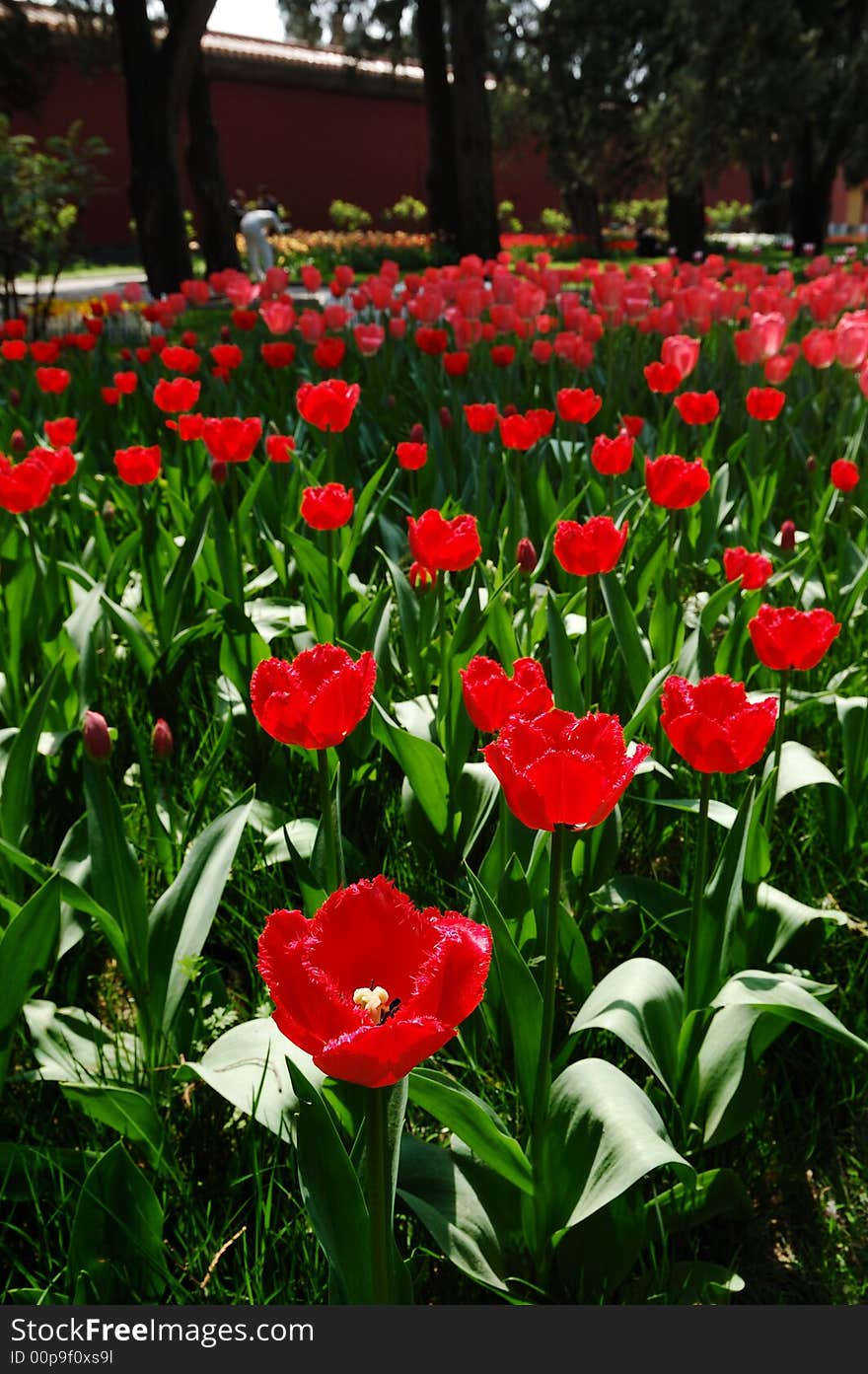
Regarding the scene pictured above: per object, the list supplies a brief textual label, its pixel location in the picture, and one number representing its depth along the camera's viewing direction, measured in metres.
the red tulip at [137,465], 2.25
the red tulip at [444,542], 1.60
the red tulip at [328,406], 2.15
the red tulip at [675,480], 1.77
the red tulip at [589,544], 1.48
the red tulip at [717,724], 1.04
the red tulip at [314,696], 1.04
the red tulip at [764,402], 2.62
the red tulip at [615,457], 2.06
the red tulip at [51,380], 3.22
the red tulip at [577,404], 2.51
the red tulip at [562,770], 0.86
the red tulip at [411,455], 2.29
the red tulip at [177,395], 2.66
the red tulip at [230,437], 2.18
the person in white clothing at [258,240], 8.84
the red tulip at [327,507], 1.72
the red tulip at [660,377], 2.63
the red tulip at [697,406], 2.49
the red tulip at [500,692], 1.16
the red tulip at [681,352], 2.89
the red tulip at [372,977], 0.64
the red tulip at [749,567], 1.83
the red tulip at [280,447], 2.41
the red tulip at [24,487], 1.98
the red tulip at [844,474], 2.26
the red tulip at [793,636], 1.30
